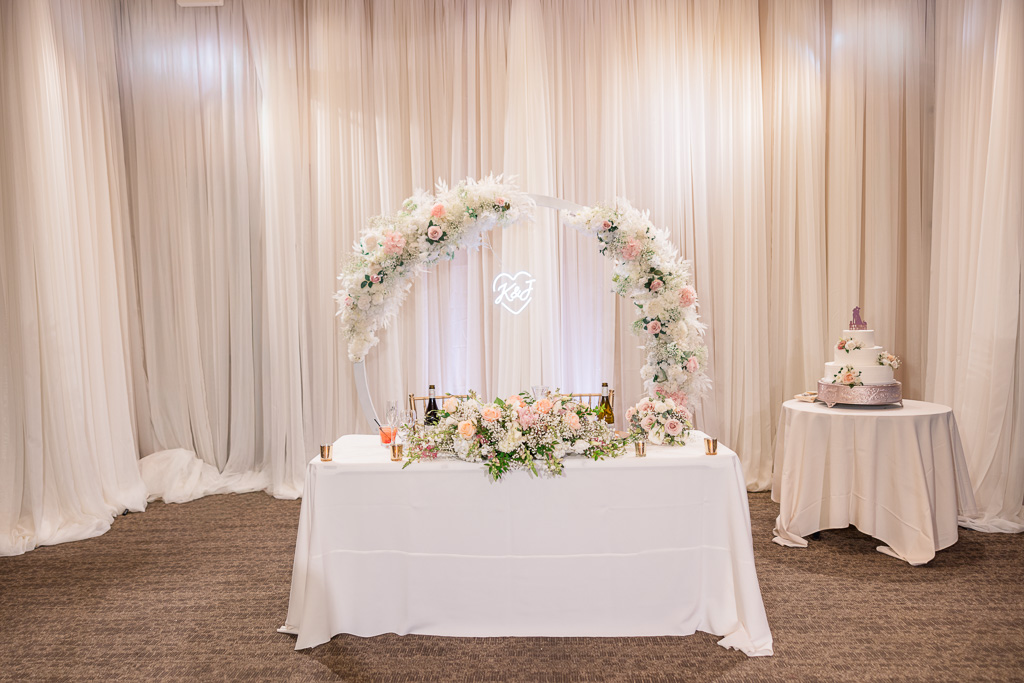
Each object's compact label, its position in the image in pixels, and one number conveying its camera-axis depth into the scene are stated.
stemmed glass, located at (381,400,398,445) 3.12
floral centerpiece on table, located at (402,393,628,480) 2.80
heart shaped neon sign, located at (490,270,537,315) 5.17
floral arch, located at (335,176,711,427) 3.27
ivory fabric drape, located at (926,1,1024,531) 4.15
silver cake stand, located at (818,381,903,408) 3.86
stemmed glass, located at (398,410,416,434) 3.06
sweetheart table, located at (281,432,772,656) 2.84
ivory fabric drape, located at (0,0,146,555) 4.40
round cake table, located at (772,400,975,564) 3.66
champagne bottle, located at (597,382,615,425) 3.17
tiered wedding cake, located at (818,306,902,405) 3.87
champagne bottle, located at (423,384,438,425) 3.11
